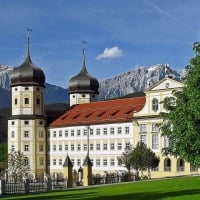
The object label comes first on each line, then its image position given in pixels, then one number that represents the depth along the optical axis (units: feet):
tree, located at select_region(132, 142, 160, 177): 216.74
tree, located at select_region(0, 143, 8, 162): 355.95
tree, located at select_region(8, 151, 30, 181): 279.08
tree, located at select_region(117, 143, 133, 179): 219.82
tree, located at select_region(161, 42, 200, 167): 99.45
